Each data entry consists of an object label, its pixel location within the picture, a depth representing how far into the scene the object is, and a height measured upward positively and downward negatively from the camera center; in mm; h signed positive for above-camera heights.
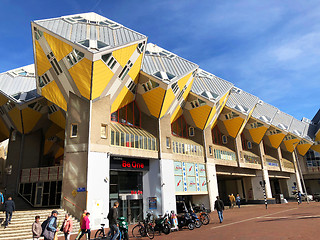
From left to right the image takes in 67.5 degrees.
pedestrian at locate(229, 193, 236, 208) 33722 -1488
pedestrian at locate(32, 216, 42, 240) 8912 -1105
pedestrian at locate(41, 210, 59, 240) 8500 -1017
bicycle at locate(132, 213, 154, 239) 13539 -1981
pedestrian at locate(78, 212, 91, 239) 11671 -1370
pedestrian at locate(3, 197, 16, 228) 15102 -539
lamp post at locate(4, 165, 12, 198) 29273 +3528
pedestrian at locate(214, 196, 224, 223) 16561 -973
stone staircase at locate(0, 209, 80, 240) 14602 -1592
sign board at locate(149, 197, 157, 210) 24500 -941
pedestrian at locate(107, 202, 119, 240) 10375 -1178
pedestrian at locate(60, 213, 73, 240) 10906 -1245
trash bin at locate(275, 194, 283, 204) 40288 -1705
